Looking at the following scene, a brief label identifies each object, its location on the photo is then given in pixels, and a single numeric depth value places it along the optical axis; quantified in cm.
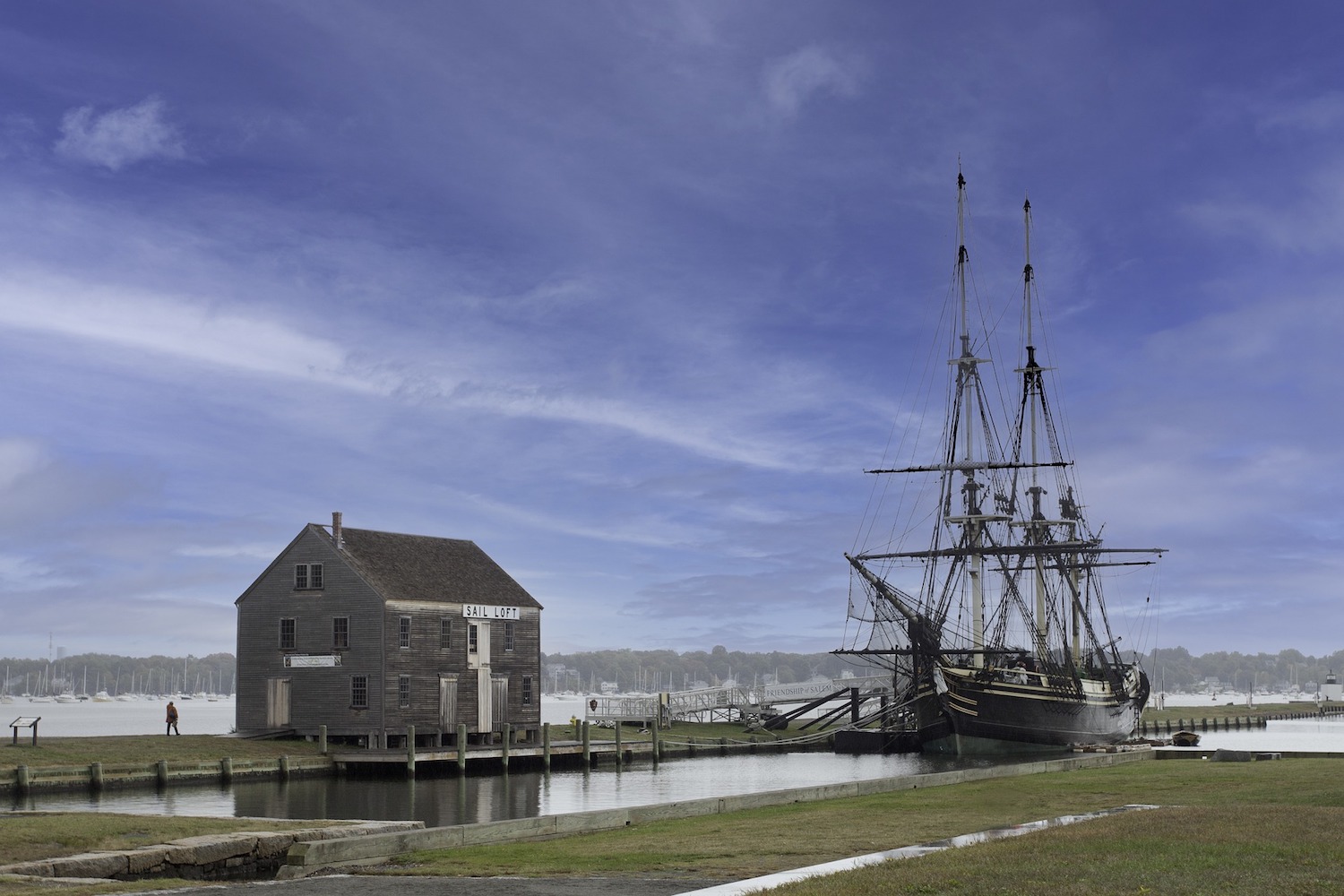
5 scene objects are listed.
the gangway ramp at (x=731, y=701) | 8188
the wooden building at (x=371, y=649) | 5703
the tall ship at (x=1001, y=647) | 7225
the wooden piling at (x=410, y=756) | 5266
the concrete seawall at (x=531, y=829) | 1827
